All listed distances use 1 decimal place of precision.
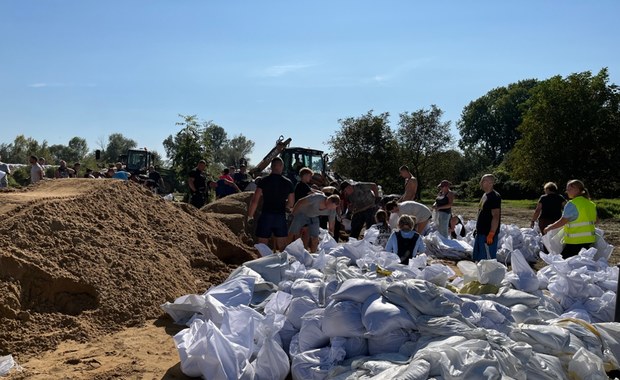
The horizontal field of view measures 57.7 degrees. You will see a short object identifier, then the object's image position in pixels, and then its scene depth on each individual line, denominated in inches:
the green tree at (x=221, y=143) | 2709.2
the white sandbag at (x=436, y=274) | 180.4
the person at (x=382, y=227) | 304.4
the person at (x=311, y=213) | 282.7
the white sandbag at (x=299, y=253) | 228.1
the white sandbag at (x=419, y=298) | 145.0
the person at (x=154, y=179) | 578.4
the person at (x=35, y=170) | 480.4
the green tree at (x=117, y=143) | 2702.3
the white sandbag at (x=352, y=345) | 143.7
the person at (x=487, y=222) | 258.1
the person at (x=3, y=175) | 456.8
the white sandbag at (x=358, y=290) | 151.6
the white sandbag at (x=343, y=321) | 145.3
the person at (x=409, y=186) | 370.6
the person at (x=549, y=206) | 334.3
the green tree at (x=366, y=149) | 1069.1
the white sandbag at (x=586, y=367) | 135.2
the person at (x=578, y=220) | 250.5
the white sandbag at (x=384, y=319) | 141.1
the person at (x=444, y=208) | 349.1
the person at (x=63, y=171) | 542.6
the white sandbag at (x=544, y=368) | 130.9
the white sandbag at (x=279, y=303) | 167.8
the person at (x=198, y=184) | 419.8
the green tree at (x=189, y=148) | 715.4
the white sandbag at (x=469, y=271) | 191.6
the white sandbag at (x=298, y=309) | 161.9
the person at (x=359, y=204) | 392.8
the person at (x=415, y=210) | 324.8
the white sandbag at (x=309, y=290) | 169.5
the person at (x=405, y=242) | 227.1
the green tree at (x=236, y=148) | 2684.5
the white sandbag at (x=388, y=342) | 140.9
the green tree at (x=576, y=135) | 934.4
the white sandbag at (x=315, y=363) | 137.2
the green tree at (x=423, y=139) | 1152.2
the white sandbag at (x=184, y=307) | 180.5
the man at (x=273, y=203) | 267.4
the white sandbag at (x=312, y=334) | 148.7
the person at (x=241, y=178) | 591.5
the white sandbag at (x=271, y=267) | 207.5
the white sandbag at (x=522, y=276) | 197.0
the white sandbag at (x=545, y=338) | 142.3
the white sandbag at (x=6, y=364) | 143.5
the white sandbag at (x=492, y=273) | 182.9
